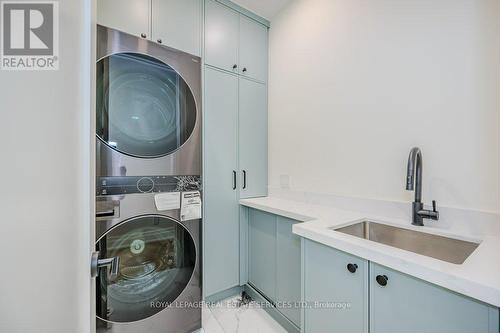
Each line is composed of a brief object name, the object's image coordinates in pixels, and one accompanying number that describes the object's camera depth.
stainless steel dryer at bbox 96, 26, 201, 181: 1.12
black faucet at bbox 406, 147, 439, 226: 1.09
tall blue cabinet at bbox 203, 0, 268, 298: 1.77
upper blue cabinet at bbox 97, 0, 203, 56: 1.35
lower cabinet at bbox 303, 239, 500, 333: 0.67
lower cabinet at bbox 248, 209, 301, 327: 1.48
